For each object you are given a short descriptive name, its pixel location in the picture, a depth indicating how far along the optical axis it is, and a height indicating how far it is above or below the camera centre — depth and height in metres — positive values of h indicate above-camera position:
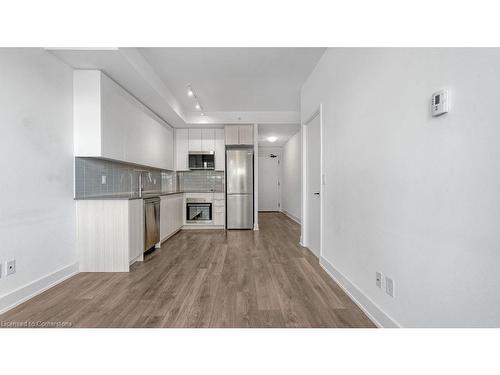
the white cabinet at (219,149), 5.83 +0.89
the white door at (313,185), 3.34 +0.00
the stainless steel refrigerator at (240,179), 5.59 +0.15
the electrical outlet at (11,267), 1.97 -0.67
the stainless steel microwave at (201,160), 5.78 +0.62
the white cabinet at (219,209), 5.62 -0.56
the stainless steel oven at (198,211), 5.59 -0.60
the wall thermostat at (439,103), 1.14 +0.40
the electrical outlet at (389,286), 1.58 -0.68
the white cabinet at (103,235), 2.80 -0.58
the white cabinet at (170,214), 4.25 -0.56
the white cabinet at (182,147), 5.83 +0.94
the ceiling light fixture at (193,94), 3.84 +1.55
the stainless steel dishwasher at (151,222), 3.50 -0.56
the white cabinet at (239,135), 5.59 +1.18
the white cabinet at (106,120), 2.76 +0.85
